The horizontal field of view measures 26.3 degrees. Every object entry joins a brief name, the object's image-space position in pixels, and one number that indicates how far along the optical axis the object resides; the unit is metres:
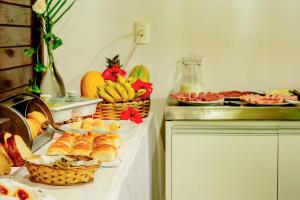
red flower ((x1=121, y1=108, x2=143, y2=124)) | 3.10
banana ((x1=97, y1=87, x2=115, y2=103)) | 3.12
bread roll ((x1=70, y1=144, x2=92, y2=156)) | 2.19
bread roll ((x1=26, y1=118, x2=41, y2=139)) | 2.31
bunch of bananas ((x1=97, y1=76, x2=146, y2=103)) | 3.13
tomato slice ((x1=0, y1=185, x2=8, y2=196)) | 1.59
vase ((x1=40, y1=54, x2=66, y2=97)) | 3.04
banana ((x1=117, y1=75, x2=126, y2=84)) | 3.20
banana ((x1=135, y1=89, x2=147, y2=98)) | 3.23
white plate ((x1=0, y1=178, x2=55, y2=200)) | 1.62
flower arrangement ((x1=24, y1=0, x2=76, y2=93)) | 2.92
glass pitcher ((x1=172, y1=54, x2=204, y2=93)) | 3.68
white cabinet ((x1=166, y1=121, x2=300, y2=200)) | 3.22
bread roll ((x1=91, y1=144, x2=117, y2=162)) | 2.17
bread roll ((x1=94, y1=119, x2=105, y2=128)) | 2.70
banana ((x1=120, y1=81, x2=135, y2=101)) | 3.16
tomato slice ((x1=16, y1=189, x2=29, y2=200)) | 1.60
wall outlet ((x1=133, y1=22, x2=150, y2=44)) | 3.66
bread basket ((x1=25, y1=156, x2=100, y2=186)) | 1.88
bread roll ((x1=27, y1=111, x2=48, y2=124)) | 2.39
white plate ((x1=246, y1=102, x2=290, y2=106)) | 3.27
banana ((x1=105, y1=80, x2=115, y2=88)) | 3.17
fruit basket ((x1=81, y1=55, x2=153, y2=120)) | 3.13
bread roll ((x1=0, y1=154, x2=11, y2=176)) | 1.97
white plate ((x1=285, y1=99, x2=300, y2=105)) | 3.29
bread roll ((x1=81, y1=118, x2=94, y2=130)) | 2.65
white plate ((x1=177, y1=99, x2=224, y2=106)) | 3.27
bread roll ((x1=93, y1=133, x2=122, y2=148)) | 2.32
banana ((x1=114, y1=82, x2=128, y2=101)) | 3.13
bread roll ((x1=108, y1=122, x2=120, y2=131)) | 2.71
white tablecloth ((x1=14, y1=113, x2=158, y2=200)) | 1.88
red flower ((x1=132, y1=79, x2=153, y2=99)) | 3.25
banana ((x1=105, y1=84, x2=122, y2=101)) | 3.12
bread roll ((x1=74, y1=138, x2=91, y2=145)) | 2.30
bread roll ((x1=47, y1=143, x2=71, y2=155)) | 2.18
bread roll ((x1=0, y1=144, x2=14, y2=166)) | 2.02
